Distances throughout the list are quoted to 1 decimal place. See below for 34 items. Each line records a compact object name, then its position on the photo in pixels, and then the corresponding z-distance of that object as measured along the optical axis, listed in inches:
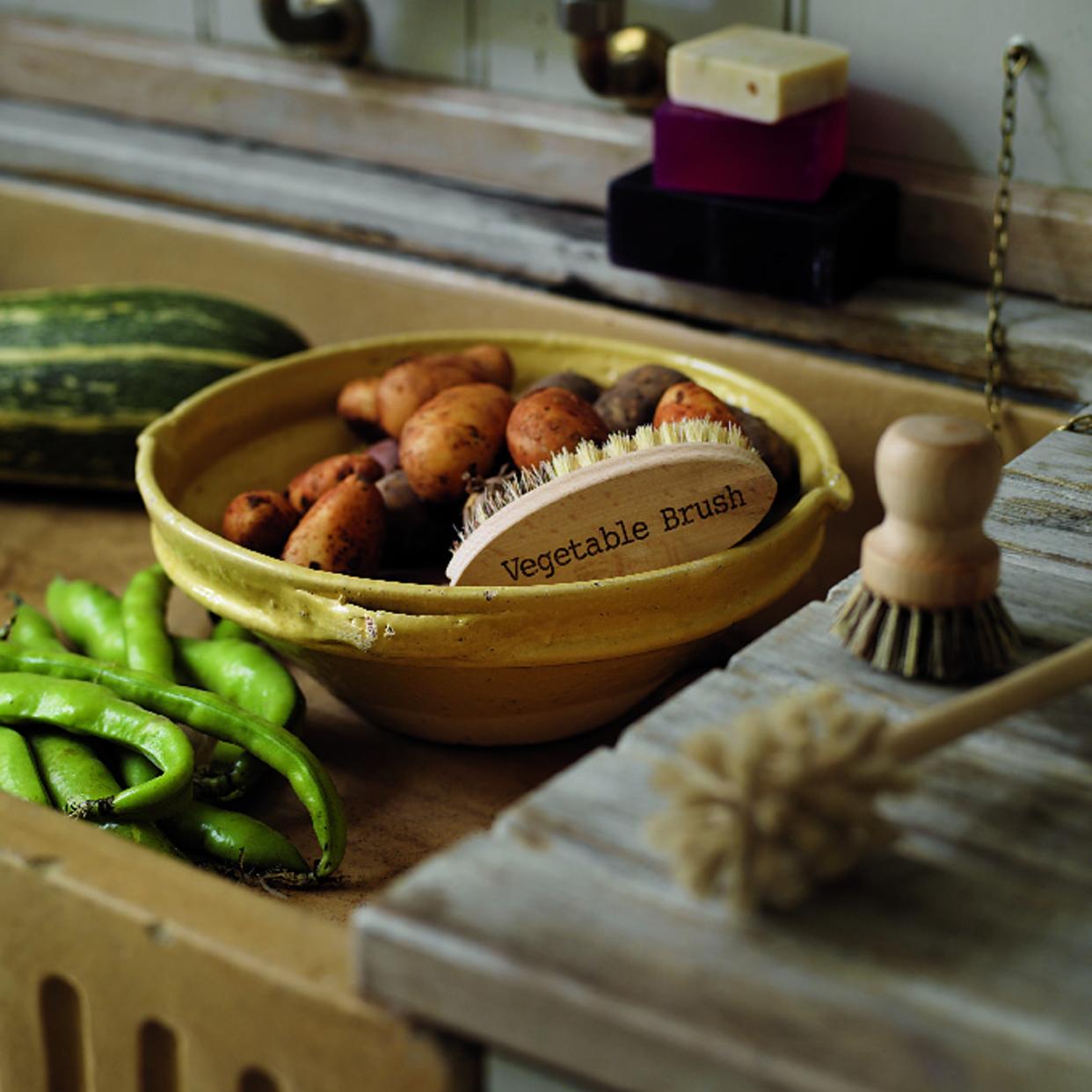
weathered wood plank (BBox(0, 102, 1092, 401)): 48.5
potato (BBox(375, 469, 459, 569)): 44.4
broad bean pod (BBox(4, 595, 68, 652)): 46.6
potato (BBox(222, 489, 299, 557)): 44.5
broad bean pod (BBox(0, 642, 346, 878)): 41.1
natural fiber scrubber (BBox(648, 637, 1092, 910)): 31.6
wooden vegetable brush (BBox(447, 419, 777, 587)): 40.5
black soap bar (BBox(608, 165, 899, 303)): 48.7
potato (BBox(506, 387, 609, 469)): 43.2
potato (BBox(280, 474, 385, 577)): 42.8
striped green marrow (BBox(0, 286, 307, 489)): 54.2
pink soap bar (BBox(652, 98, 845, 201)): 48.5
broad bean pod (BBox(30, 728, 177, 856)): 40.8
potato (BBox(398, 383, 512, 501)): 44.1
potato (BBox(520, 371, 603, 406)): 46.5
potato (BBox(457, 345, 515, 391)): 48.0
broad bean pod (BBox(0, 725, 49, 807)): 41.4
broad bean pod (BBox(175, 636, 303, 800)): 42.6
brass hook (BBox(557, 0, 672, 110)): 52.2
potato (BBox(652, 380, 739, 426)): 43.6
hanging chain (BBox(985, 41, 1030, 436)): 48.0
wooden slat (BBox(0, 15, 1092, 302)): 49.5
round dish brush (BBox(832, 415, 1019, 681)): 34.6
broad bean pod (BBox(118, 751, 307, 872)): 41.1
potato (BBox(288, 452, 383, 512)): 45.3
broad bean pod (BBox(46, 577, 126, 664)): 46.8
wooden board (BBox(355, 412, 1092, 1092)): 30.7
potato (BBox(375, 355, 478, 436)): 46.8
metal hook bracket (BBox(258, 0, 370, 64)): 57.1
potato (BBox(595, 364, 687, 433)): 45.3
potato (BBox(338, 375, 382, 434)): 48.4
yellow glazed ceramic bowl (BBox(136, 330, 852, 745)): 40.6
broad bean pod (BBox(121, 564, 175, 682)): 45.5
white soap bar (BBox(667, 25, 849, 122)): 47.3
